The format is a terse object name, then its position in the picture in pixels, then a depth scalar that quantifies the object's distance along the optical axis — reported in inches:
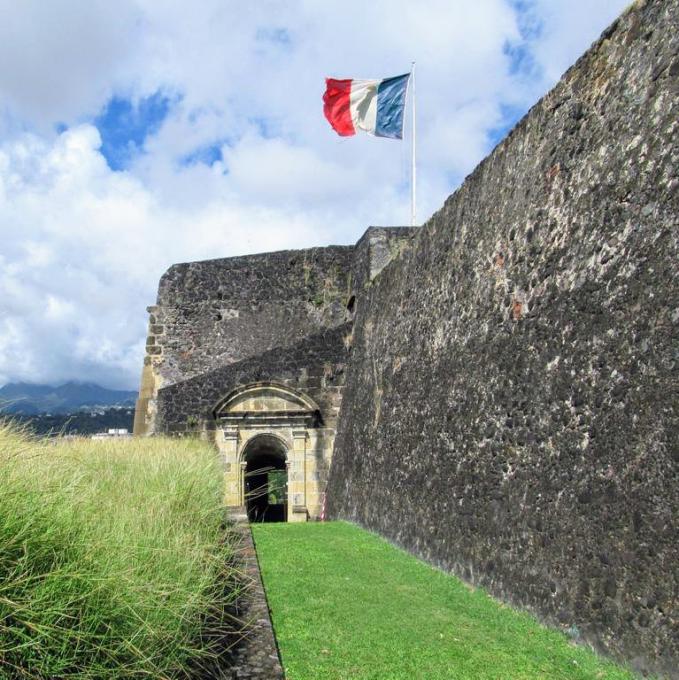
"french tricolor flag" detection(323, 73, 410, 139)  633.6
